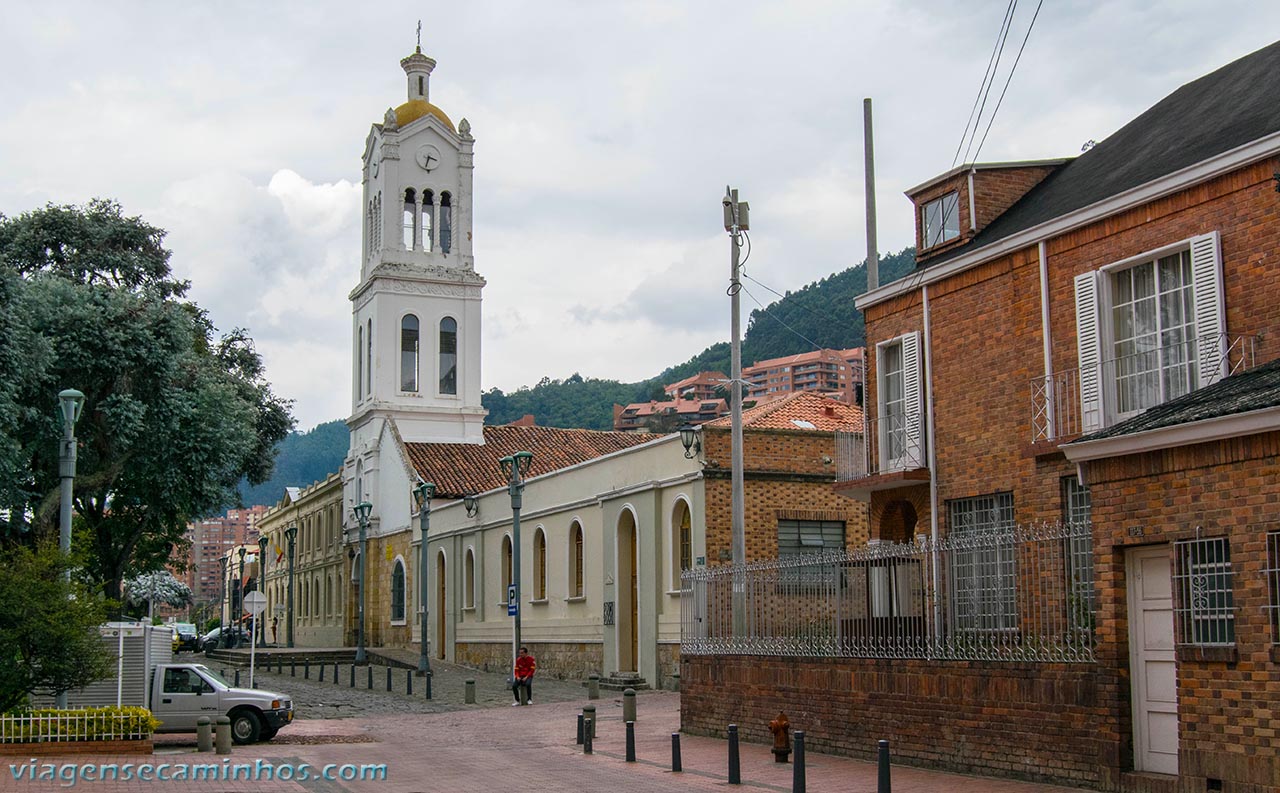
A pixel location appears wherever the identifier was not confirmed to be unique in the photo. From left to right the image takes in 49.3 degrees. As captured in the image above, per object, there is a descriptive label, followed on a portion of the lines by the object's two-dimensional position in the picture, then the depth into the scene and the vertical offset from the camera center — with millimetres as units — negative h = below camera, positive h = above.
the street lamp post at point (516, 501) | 31909 +1238
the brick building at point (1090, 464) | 13016 +992
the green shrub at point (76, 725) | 19297 -2318
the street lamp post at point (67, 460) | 21750 +1546
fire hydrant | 18062 -2440
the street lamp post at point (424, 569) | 37625 -374
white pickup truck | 22516 -2220
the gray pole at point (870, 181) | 25703 +6881
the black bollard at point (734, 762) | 15680 -2383
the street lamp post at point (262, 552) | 65450 +236
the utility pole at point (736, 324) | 24125 +3973
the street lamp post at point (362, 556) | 46844 -4
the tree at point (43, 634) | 19656 -1054
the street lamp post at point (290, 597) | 52891 -1636
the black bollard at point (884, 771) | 12602 -1988
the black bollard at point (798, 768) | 13732 -2133
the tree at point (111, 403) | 31469 +3698
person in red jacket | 29812 -2547
